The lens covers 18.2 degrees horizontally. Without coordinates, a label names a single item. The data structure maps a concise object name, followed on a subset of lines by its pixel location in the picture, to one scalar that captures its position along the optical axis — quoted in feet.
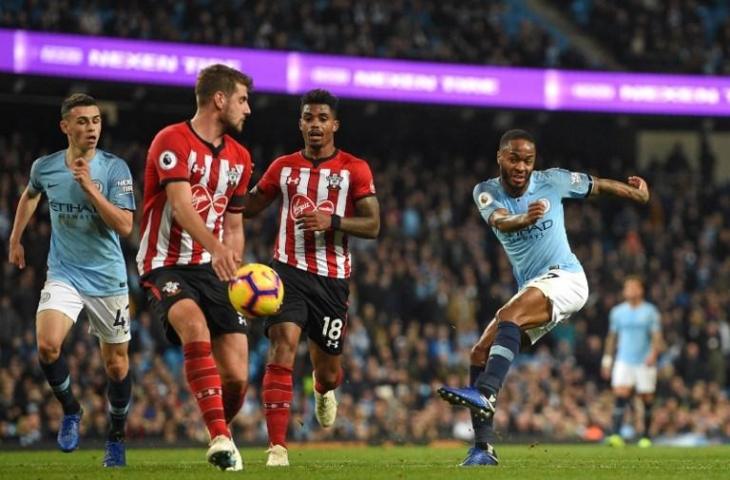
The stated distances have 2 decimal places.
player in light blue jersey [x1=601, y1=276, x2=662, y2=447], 100.14
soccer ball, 45.86
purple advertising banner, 123.07
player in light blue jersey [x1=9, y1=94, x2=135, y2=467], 55.06
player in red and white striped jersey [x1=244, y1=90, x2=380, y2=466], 55.50
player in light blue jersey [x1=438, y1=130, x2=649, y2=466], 52.67
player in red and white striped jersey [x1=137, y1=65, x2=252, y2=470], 46.03
